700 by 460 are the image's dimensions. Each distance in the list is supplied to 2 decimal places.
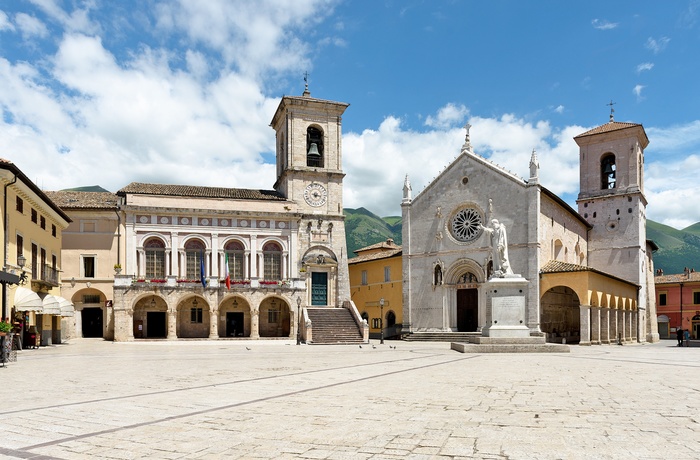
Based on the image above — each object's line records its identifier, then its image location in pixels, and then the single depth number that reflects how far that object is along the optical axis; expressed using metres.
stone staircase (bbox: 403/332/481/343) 41.00
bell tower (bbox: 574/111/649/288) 49.97
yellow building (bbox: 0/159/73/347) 27.09
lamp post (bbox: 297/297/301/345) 40.59
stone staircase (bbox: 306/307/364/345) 38.66
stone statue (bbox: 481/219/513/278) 26.45
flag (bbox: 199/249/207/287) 41.19
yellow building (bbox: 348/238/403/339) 49.97
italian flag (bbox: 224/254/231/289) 41.47
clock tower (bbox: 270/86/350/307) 45.69
